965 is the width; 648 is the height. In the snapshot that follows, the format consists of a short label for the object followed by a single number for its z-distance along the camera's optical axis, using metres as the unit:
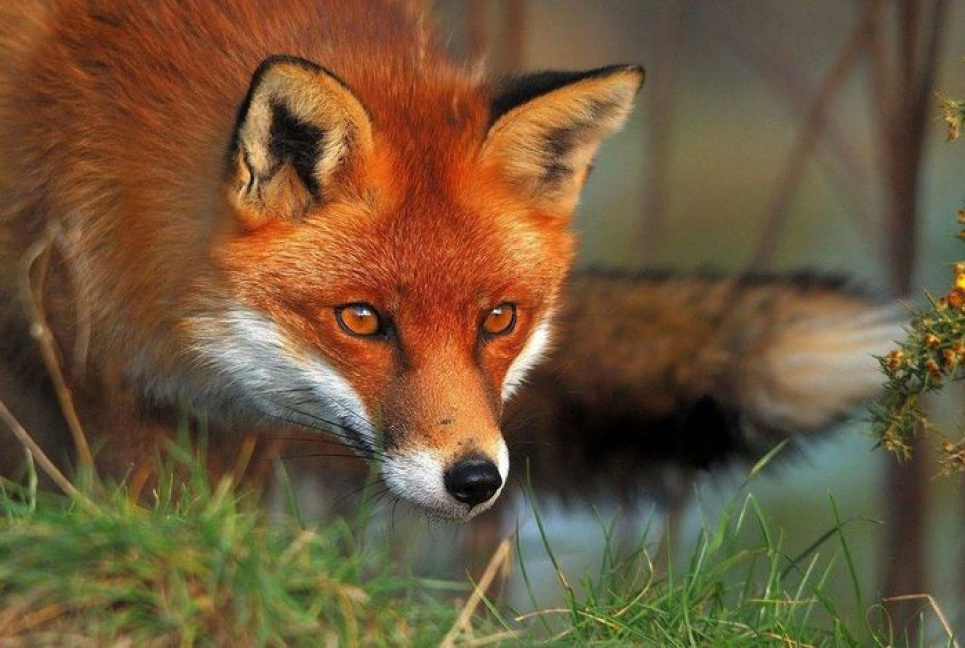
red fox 6.71
